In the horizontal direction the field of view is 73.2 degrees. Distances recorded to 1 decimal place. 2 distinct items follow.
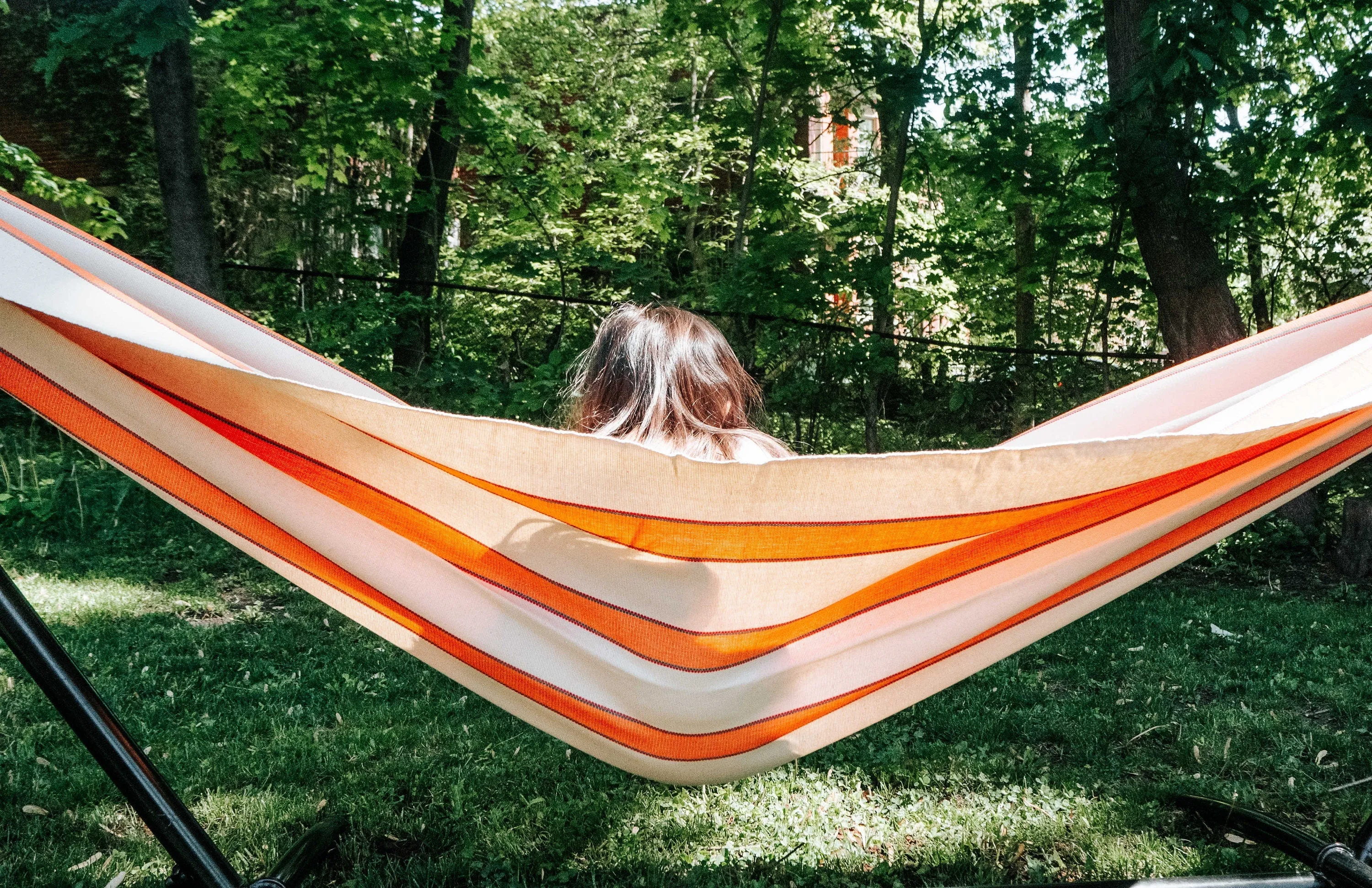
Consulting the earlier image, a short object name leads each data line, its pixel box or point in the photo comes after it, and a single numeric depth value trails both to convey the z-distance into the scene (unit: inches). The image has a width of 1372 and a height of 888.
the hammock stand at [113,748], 49.3
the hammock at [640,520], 46.9
